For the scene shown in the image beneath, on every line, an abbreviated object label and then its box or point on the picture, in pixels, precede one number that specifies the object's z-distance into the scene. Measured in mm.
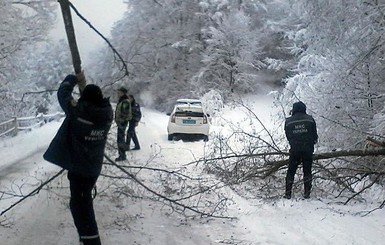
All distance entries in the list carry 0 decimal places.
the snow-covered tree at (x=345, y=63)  9039
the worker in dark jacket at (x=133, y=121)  12586
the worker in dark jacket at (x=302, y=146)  8133
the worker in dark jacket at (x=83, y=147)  4711
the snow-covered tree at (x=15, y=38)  19766
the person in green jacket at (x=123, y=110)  11391
